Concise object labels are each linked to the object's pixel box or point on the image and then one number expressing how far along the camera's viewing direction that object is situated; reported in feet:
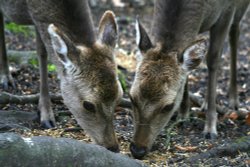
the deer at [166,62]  33.19
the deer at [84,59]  32.38
